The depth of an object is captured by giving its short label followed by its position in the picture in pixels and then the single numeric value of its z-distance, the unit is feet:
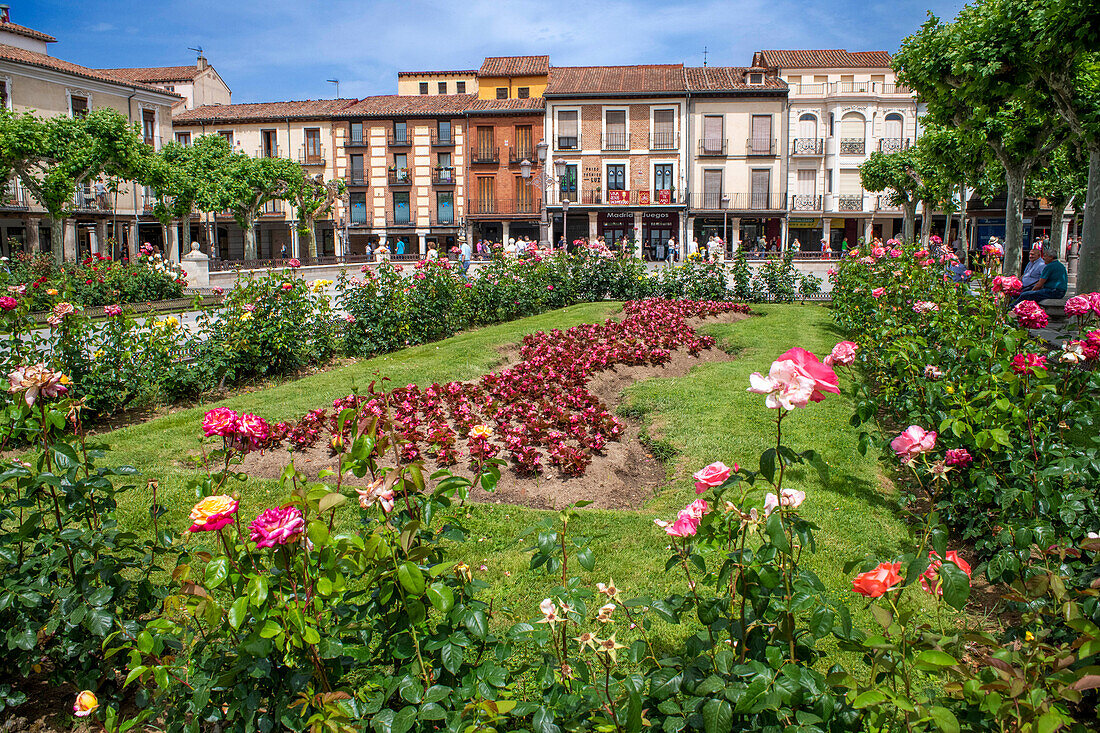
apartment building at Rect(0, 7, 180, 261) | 103.14
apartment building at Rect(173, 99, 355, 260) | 146.30
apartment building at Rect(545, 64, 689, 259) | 137.39
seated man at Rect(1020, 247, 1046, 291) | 31.27
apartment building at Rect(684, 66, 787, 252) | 136.05
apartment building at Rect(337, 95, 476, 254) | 145.48
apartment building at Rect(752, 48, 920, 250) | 134.21
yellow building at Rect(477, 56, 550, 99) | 150.10
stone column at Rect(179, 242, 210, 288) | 66.13
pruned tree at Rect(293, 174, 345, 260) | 128.16
